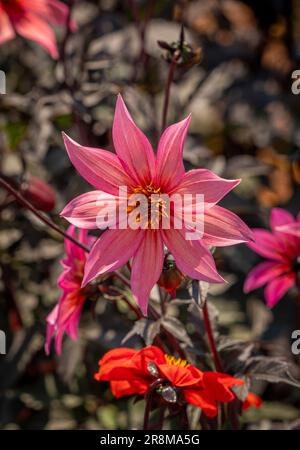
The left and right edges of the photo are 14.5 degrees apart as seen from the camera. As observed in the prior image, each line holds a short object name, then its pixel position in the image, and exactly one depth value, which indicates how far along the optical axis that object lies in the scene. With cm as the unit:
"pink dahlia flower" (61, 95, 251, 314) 60
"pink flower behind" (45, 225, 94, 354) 66
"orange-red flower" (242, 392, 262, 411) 70
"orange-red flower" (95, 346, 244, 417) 61
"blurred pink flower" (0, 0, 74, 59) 82
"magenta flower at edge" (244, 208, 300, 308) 72
